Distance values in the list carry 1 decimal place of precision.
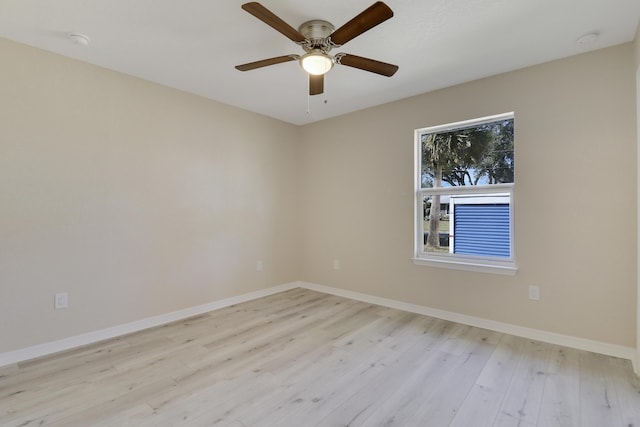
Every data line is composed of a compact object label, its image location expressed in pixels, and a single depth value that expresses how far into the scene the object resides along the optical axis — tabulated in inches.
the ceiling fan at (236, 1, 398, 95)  67.7
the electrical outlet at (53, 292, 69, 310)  98.3
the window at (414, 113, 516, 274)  115.0
